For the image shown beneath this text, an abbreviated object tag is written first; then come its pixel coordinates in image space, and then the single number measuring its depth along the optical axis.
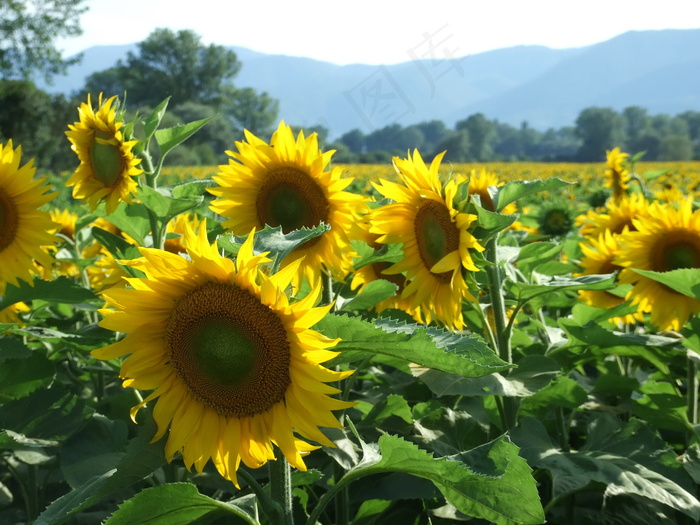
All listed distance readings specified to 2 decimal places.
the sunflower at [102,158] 2.04
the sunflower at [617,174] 4.21
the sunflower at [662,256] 2.07
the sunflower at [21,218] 2.05
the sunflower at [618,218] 2.67
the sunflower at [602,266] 2.38
